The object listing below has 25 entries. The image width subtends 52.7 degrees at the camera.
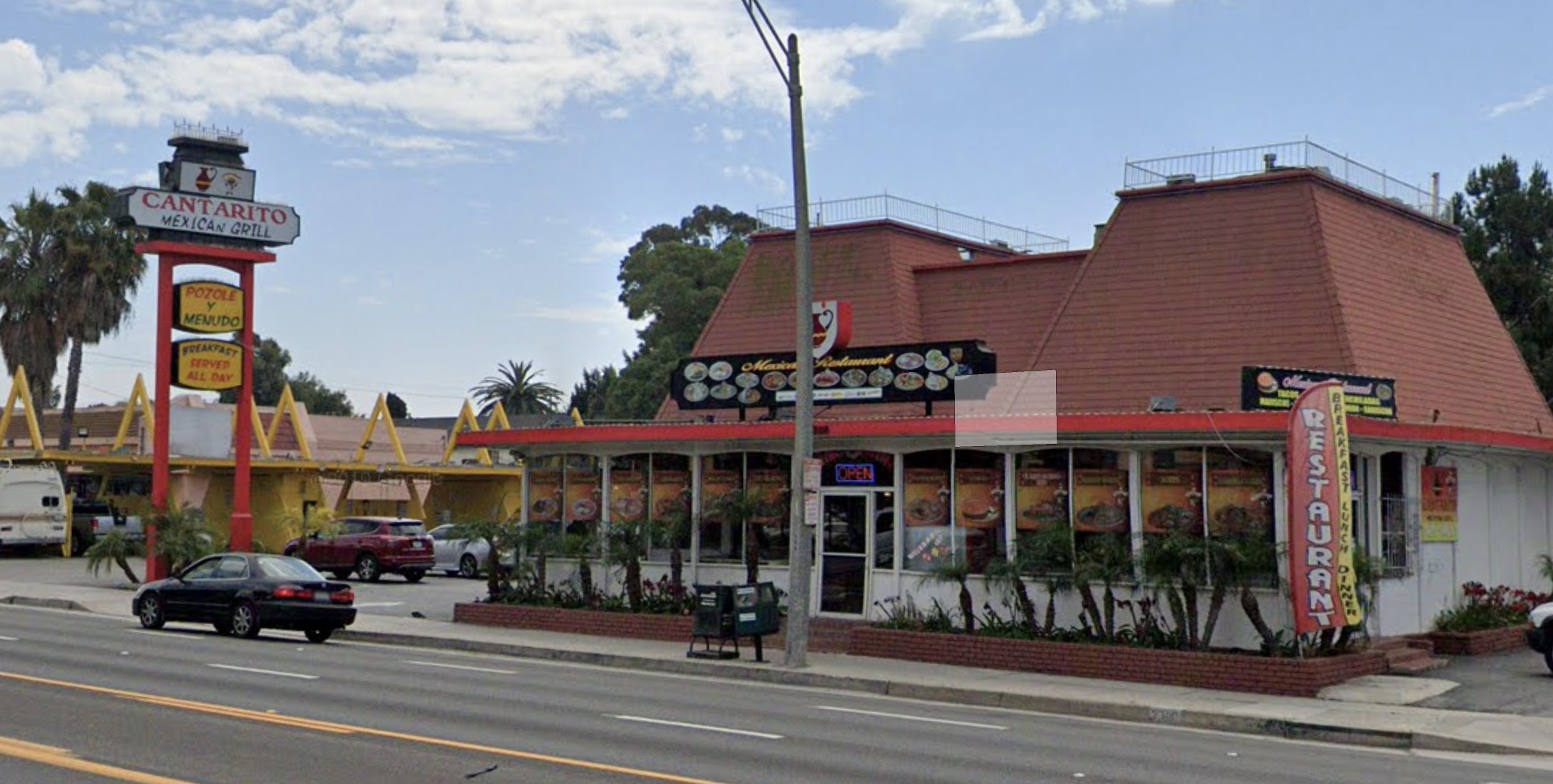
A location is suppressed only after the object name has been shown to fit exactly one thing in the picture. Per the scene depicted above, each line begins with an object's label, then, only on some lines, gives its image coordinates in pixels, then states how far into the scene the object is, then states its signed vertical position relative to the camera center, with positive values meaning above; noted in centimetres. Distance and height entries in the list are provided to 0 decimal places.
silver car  4325 -137
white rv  4528 -10
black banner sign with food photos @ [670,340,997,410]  2550 +225
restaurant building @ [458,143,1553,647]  2219 +184
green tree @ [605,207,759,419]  7038 +943
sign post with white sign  3772 +615
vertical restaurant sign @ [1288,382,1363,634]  1928 -6
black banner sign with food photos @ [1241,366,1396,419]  2302 +184
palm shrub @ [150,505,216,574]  3466 -76
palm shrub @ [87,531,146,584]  3494 -105
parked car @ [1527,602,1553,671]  2061 -156
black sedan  2441 -147
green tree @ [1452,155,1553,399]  4775 +860
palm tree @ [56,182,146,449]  5628 +848
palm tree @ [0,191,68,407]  5606 +768
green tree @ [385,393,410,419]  12238 +770
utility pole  2130 +140
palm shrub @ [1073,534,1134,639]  2086 -83
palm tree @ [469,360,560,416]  11194 +808
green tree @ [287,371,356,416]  11975 +841
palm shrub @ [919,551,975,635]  2230 -96
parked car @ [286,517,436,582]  3991 -114
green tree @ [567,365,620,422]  10862 +843
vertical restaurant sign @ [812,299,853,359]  2598 +305
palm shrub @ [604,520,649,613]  2597 -74
